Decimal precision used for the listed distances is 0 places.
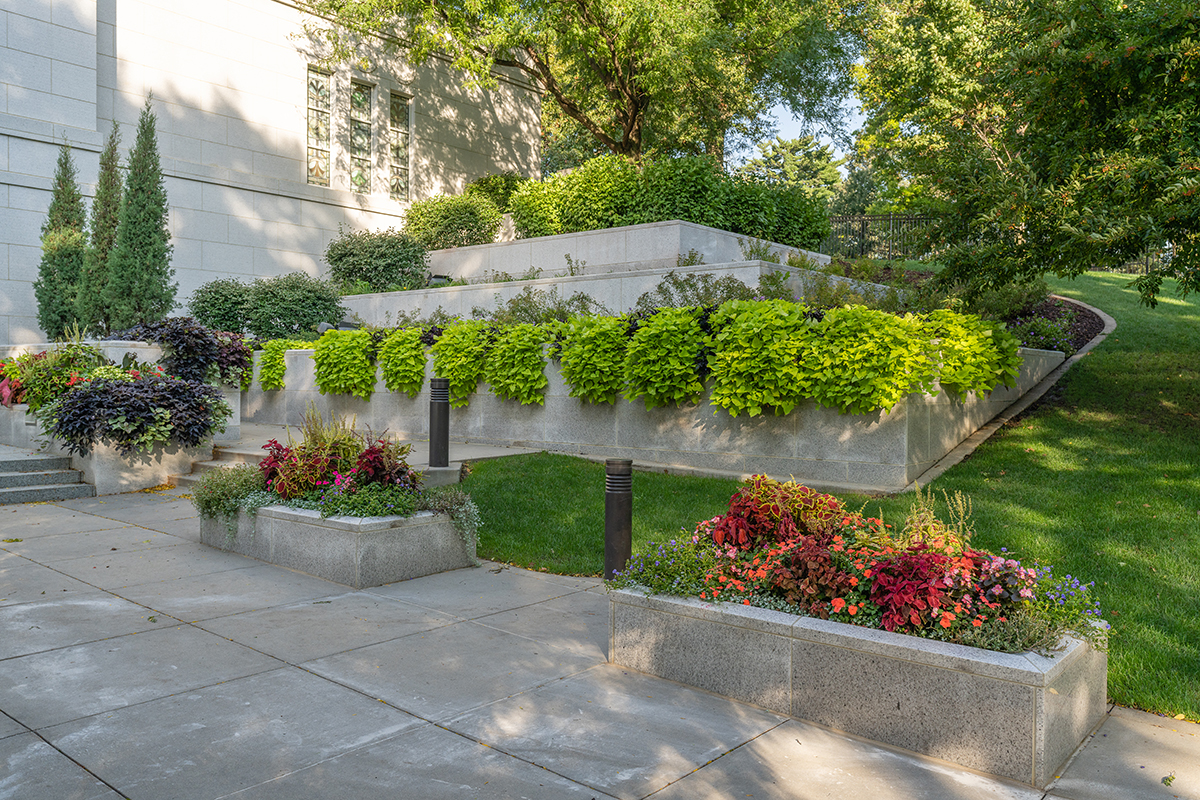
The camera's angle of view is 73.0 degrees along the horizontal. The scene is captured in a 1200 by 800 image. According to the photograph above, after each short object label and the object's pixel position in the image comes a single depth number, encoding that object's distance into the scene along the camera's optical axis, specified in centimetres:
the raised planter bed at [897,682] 362
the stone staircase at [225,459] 1136
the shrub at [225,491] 761
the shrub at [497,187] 2284
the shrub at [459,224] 2059
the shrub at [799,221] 1748
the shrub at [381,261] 1958
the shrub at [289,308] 1789
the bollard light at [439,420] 995
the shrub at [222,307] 1786
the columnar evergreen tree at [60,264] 1631
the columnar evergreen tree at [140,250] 1463
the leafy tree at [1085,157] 840
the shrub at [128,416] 1055
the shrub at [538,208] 1823
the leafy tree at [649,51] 1928
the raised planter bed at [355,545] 660
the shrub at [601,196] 1672
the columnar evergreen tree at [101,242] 1512
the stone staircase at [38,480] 1023
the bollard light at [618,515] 579
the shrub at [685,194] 1597
